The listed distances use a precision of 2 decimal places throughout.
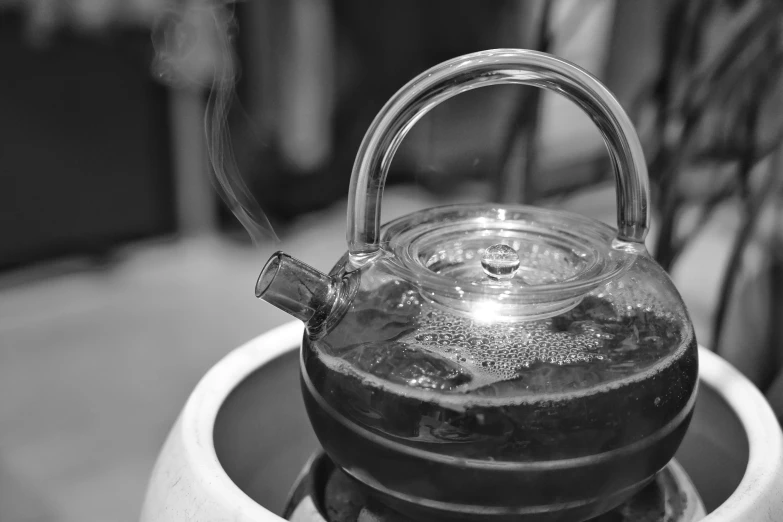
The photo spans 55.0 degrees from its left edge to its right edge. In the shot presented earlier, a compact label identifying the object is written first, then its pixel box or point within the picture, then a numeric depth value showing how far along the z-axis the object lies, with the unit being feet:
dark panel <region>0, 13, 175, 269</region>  7.27
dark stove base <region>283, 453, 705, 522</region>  1.72
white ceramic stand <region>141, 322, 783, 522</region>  1.53
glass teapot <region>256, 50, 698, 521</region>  1.42
